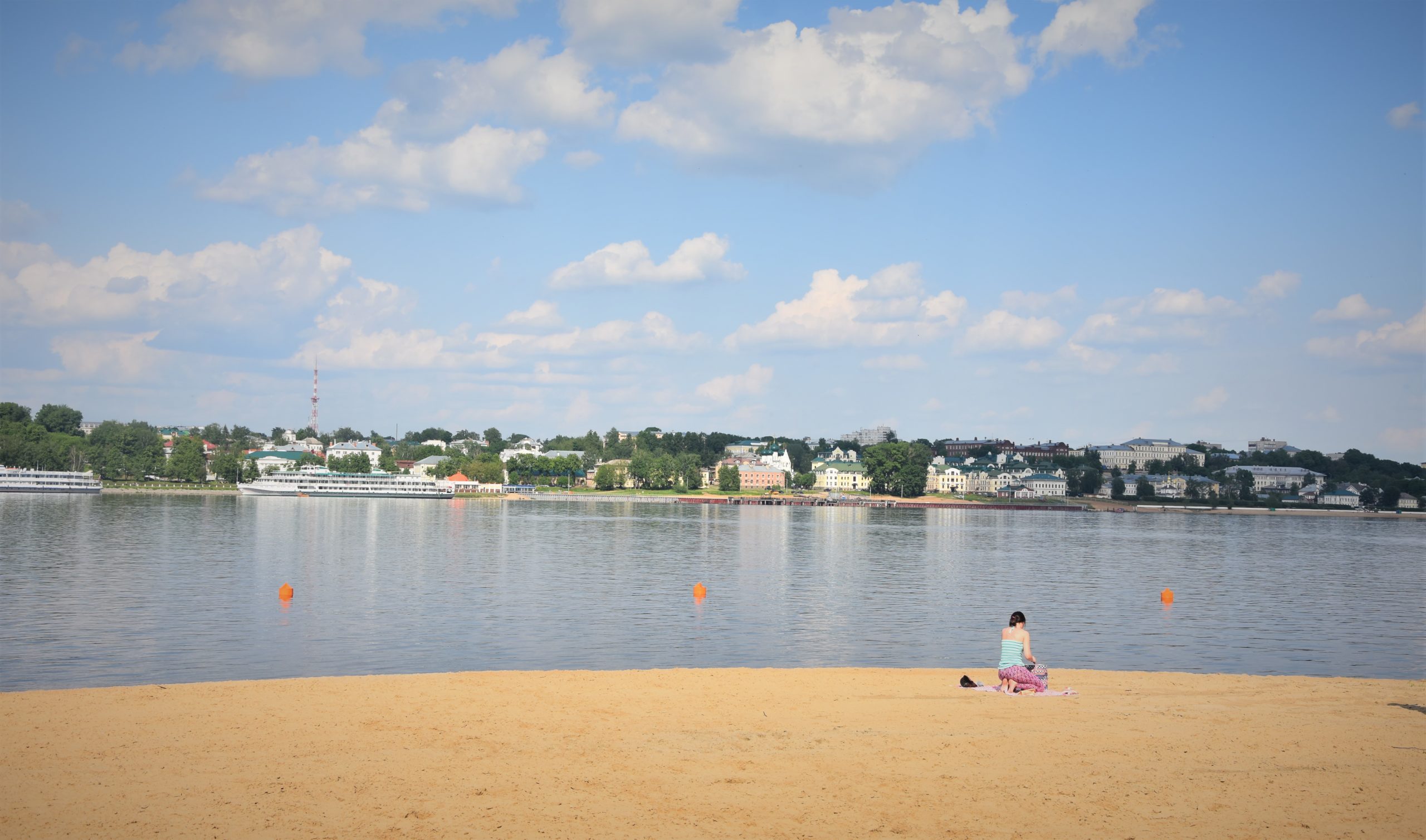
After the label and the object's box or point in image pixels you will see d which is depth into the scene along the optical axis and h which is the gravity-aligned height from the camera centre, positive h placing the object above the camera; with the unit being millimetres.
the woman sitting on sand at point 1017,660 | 16484 -3154
